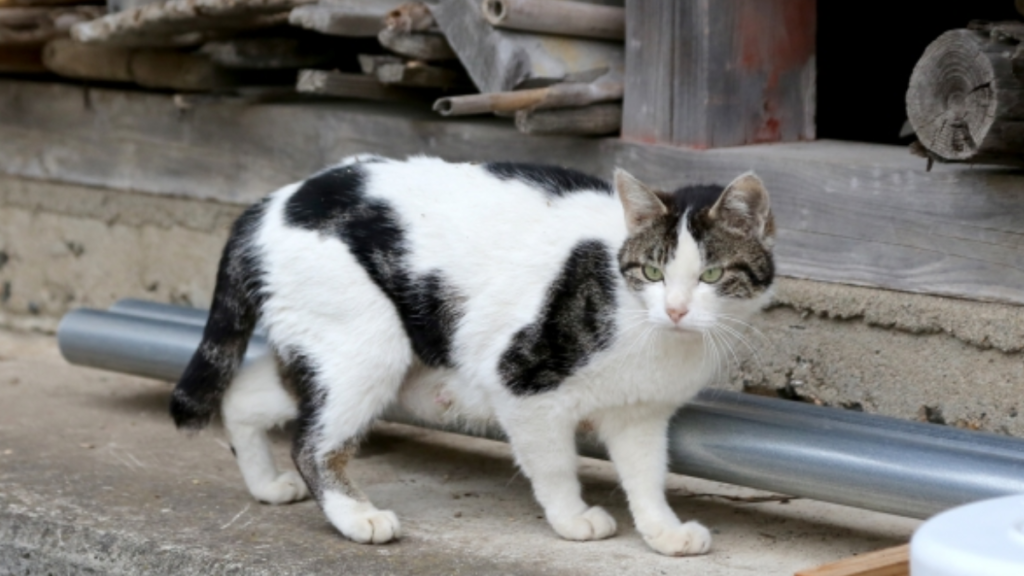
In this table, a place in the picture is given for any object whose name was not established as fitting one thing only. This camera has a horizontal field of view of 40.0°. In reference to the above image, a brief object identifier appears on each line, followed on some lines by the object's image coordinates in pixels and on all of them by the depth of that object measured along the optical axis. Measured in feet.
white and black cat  10.67
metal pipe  10.50
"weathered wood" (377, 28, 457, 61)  14.24
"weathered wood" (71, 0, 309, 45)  14.49
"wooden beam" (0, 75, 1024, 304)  12.32
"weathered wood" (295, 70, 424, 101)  14.88
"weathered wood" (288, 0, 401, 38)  14.26
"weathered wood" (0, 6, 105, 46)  17.43
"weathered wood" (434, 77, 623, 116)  12.65
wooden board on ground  8.48
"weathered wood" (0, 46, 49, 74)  19.06
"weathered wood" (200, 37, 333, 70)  16.14
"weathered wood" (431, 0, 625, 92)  13.57
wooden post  13.57
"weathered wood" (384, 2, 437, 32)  14.11
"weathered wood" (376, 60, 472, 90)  14.47
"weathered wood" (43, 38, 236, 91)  17.25
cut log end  11.00
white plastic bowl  6.71
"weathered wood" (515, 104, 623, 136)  13.44
